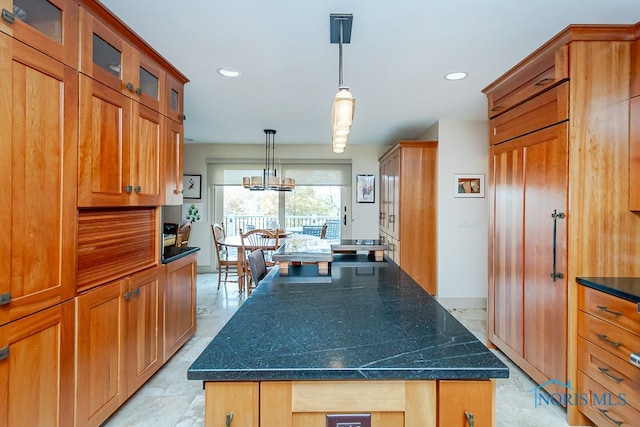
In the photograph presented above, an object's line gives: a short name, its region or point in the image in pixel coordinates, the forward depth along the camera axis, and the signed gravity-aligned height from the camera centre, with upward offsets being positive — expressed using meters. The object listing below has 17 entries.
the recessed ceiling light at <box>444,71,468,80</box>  2.50 +1.17
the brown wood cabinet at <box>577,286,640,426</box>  1.48 -0.76
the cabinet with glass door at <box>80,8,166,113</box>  1.55 +0.89
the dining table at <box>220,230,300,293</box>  3.98 -0.44
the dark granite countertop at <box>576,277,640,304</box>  1.48 -0.38
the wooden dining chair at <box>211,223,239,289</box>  4.37 -0.46
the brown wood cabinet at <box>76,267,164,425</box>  1.56 -0.78
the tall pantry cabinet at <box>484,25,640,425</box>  1.76 +0.19
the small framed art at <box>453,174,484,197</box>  3.81 +0.37
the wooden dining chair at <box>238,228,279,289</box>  3.96 -0.41
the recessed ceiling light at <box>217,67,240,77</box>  2.46 +1.17
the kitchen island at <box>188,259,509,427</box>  0.80 -0.45
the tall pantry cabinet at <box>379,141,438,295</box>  3.98 +0.05
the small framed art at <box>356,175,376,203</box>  5.43 +0.47
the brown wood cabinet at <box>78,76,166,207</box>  1.56 +0.38
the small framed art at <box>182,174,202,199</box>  5.51 +0.47
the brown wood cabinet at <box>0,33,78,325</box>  1.18 +0.14
